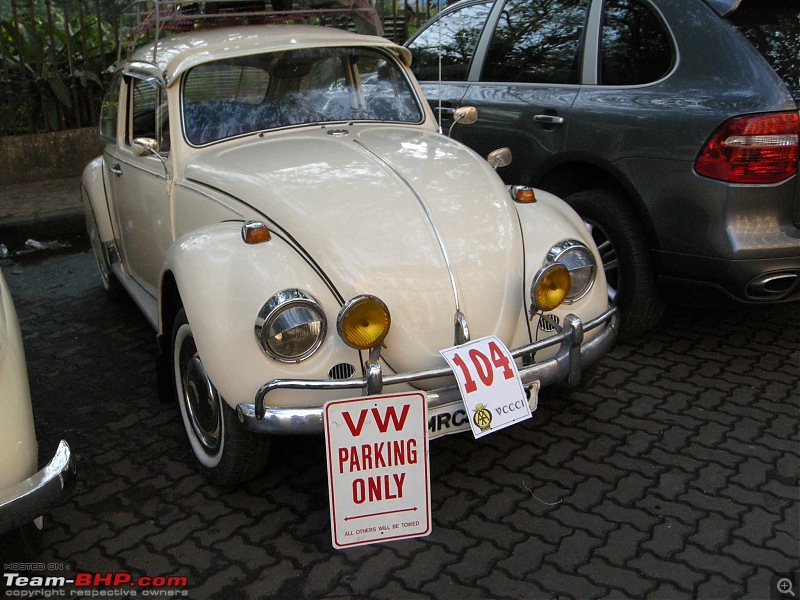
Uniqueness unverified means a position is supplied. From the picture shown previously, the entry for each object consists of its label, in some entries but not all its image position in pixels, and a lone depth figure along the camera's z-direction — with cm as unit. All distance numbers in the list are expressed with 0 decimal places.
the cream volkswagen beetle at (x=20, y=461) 240
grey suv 379
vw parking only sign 270
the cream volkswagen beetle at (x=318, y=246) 284
